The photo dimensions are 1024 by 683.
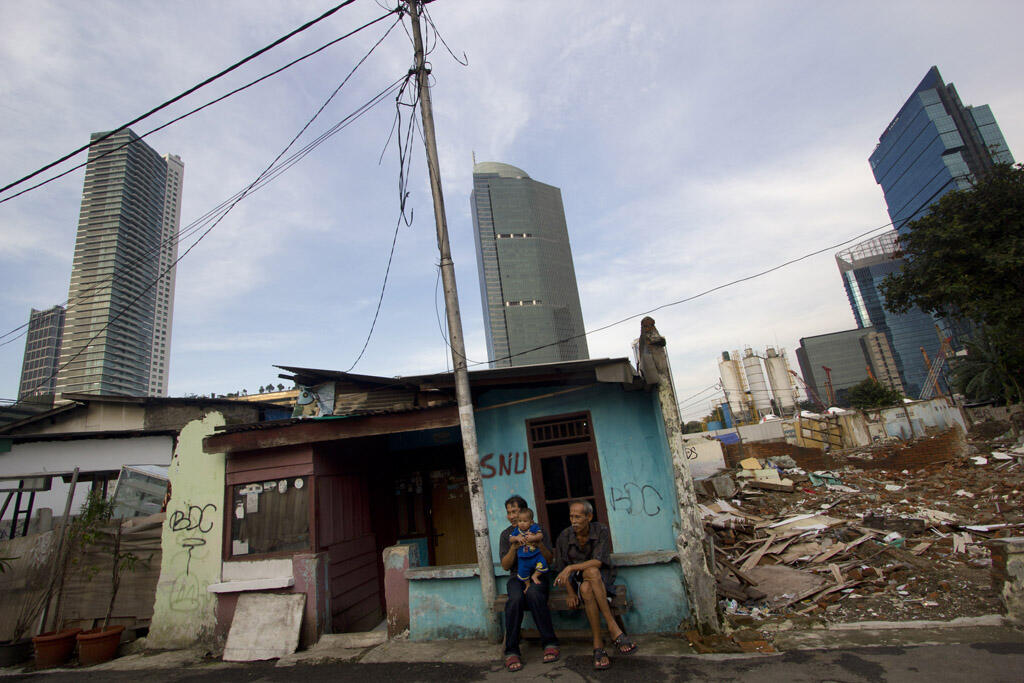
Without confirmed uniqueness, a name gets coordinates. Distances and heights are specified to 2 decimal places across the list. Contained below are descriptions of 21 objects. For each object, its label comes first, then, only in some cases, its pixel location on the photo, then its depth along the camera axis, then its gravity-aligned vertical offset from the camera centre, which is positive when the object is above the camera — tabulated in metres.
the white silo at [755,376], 95.19 +12.39
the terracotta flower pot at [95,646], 6.32 -1.55
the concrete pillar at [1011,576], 4.52 -1.66
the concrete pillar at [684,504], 4.85 -0.62
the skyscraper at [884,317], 130.25 +31.29
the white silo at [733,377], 96.62 +12.33
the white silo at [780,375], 87.12 +10.49
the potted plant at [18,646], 6.82 -1.52
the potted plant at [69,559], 6.34 -0.41
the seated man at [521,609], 4.64 -1.39
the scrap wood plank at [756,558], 7.38 -1.90
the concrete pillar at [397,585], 5.88 -1.21
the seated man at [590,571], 4.50 -1.09
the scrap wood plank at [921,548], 7.30 -2.05
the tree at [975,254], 13.51 +4.47
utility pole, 5.27 +1.38
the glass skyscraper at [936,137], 99.50 +58.53
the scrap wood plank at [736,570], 6.58 -1.86
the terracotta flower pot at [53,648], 6.32 -1.51
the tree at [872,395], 49.47 +2.55
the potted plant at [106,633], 6.33 -1.40
